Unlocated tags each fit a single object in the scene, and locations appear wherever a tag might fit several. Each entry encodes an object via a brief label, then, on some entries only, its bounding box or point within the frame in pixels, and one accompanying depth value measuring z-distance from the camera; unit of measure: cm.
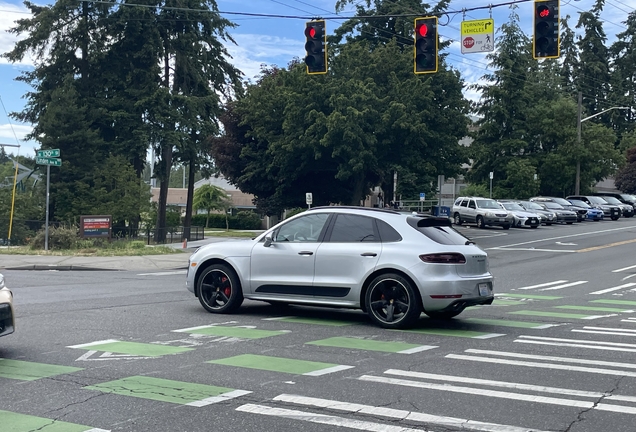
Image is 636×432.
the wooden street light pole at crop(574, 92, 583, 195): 5762
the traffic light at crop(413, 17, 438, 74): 1933
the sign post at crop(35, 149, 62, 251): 2522
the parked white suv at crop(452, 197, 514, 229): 4378
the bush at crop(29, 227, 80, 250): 2766
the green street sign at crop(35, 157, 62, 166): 2526
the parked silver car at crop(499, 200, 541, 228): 4434
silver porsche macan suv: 980
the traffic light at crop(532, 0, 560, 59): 1806
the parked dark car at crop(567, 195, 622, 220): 5509
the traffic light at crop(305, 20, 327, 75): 1992
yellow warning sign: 2047
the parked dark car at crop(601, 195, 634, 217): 5649
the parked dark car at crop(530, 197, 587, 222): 5147
